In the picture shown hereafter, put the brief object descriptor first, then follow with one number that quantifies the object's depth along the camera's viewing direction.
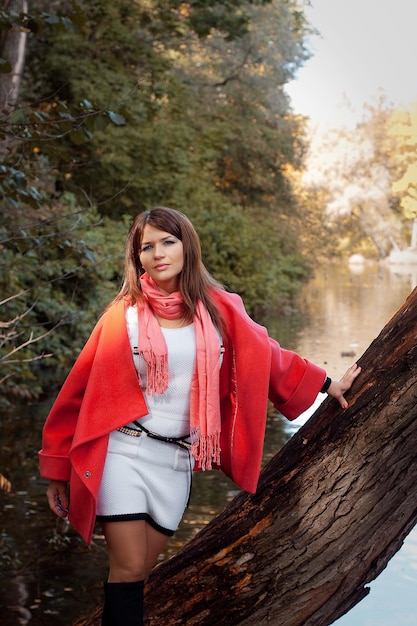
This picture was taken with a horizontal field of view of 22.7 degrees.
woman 2.72
